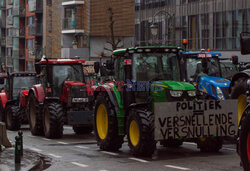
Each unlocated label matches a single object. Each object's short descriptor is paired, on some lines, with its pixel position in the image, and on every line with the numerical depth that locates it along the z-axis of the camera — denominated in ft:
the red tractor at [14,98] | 92.73
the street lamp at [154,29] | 105.40
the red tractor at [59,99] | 73.67
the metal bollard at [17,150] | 50.47
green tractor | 52.11
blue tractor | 67.31
